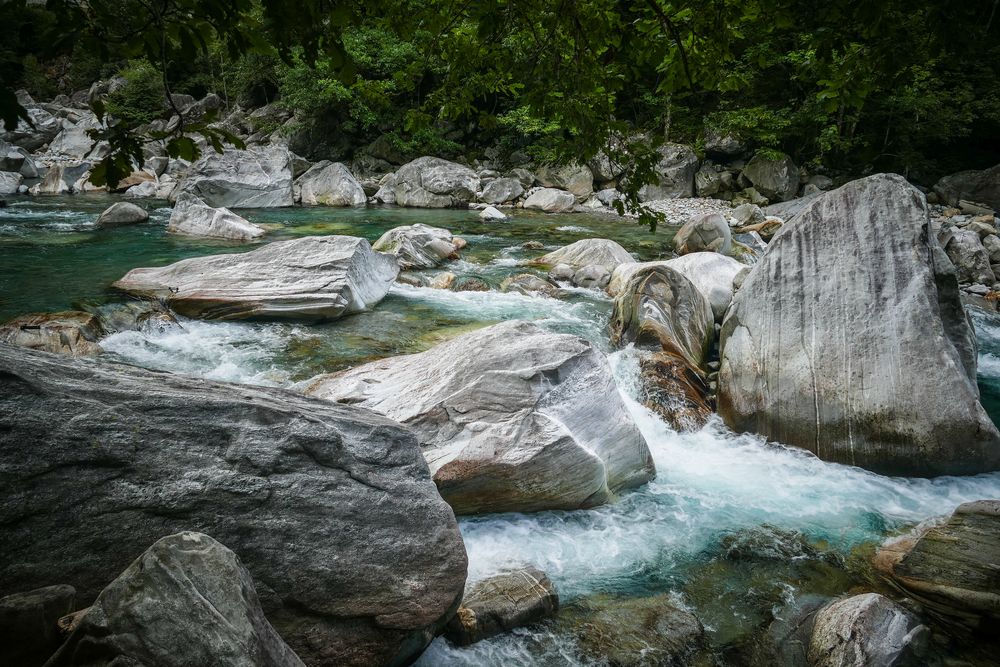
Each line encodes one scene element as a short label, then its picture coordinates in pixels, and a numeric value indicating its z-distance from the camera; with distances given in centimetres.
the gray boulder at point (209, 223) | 1303
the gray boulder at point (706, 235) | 1243
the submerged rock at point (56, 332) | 599
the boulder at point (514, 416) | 413
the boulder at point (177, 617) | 170
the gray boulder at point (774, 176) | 2169
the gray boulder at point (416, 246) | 1134
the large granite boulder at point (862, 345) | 501
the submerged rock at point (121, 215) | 1362
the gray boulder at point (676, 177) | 2231
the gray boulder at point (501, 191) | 2227
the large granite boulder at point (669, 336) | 605
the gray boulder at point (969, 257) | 1212
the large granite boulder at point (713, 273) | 827
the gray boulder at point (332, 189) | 2068
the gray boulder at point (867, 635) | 296
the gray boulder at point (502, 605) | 315
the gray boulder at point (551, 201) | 2102
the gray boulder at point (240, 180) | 1814
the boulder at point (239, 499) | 227
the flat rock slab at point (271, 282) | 755
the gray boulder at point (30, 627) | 181
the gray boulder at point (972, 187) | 1856
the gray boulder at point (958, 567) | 325
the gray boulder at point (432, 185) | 2178
